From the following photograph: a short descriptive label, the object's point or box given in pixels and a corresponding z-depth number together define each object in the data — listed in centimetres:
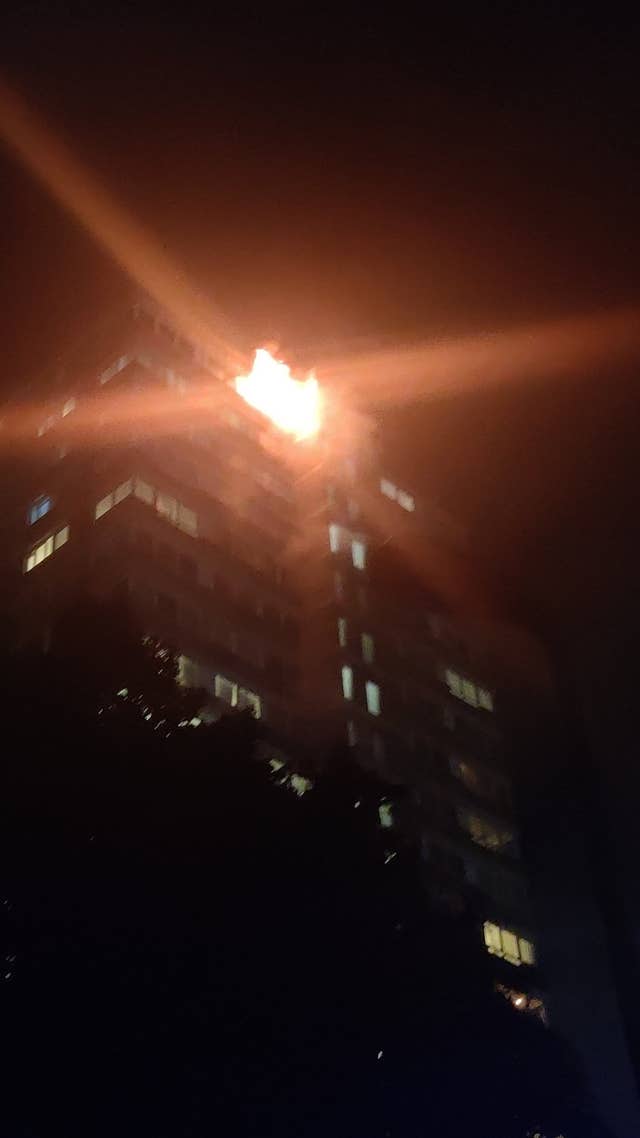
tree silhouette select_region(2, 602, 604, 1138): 1633
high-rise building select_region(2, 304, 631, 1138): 4200
